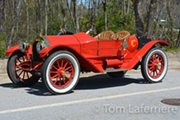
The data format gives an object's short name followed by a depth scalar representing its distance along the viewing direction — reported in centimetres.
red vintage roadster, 696
